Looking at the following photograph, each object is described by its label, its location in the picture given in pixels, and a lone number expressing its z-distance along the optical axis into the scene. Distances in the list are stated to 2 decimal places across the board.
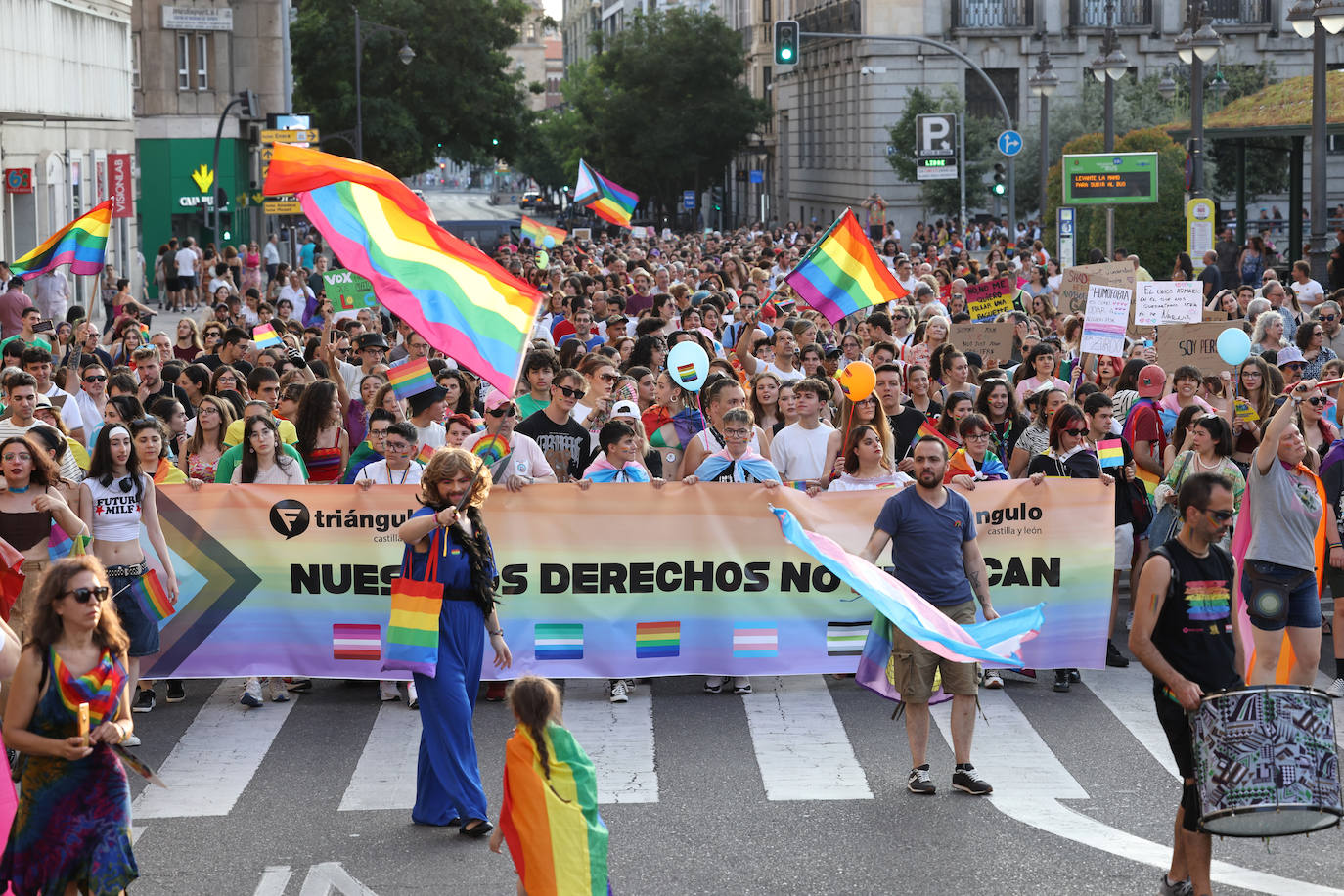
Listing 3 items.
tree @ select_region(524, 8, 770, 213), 76.88
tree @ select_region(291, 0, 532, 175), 67.12
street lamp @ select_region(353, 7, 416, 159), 56.36
